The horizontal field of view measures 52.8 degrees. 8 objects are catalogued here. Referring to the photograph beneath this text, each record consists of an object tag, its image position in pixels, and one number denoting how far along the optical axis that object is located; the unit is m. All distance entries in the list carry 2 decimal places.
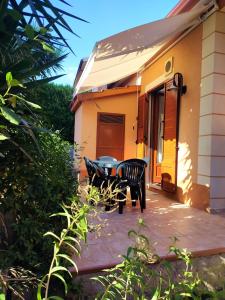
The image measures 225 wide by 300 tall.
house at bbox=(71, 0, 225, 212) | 4.72
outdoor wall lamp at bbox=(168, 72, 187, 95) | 5.71
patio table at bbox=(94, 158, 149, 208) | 5.52
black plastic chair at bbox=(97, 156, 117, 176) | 5.41
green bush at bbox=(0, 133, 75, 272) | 2.20
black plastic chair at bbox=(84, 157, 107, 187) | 5.12
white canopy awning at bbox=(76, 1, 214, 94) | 4.56
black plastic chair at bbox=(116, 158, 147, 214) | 4.96
